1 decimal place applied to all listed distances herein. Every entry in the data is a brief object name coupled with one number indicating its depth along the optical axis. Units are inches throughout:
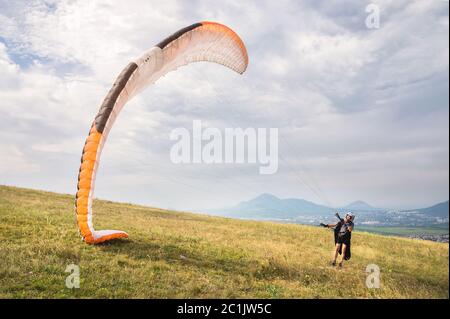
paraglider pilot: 550.3
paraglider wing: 448.4
